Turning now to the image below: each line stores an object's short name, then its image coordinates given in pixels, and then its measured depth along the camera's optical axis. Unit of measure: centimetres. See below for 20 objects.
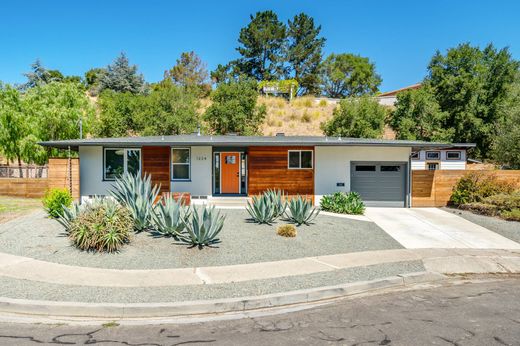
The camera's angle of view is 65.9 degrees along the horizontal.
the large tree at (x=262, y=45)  5531
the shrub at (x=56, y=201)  1335
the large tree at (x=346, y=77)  5881
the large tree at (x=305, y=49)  5669
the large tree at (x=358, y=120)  3056
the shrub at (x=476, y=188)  1783
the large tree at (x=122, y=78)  5075
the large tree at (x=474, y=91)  3575
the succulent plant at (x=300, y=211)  1304
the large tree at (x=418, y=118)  3341
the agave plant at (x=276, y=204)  1363
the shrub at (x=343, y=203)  1672
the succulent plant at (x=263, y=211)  1299
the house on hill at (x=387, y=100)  4887
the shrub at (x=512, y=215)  1539
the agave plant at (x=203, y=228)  970
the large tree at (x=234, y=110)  3084
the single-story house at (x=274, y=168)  1853
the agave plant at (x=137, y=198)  1095
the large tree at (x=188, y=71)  5661
